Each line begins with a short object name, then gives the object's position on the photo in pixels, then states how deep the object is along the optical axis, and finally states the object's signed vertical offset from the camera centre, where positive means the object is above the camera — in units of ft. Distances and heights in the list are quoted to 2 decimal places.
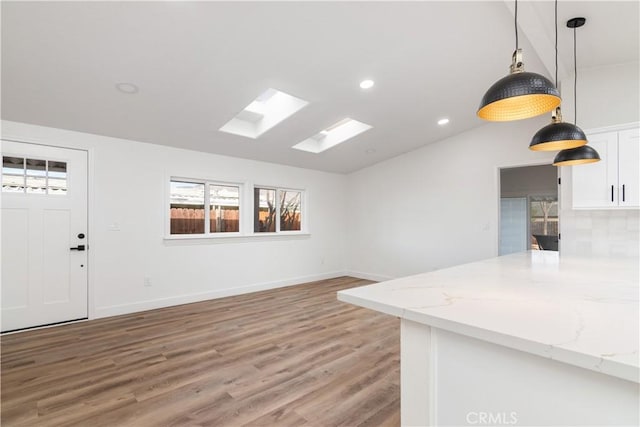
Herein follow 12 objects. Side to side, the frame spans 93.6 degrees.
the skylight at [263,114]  13.17 +4.67
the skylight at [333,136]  15.89 +4.42
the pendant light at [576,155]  7.66 +1.58
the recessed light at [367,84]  10.88 +4.82
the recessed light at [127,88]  9.58 +4.10
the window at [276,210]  18.29 +0.32
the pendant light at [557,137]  6.48 +1.73
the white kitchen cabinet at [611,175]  9.04 +1.30
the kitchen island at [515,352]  2.63 -1.39
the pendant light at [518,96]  4.46 +1.90
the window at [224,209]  16.33 +0.32
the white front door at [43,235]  10.93 -0.81
